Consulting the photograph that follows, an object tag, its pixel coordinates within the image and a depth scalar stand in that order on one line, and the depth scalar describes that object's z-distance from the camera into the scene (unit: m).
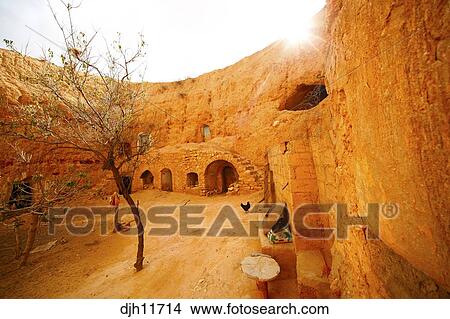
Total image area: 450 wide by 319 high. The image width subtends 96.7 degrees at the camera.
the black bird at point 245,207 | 7.92
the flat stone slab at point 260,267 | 3.45
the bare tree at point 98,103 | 4.43
